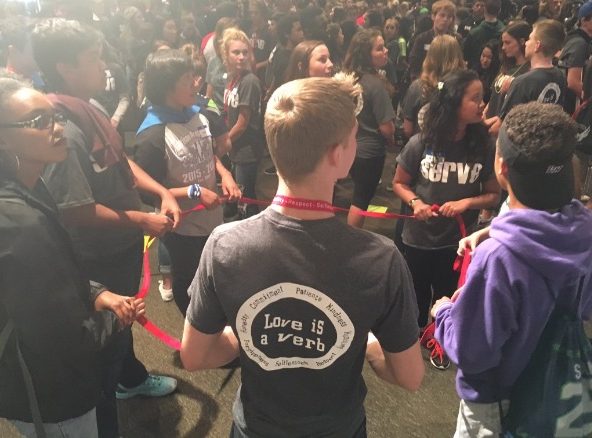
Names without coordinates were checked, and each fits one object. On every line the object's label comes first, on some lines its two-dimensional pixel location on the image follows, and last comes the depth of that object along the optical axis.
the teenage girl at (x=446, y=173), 2.68
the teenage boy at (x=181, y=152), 2.60
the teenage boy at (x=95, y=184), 2.03
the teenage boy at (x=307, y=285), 1.14
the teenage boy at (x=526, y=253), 1.44
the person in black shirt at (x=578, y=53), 4.86
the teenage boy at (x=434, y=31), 5.41
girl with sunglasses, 1.38
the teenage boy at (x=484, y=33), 6.23
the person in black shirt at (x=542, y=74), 3.75
